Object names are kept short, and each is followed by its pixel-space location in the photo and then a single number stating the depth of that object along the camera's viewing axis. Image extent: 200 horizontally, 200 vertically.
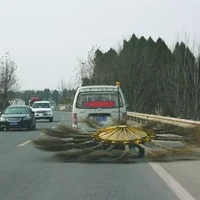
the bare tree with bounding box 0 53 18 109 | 77.04
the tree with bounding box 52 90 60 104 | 169.95
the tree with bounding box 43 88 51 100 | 172.70
